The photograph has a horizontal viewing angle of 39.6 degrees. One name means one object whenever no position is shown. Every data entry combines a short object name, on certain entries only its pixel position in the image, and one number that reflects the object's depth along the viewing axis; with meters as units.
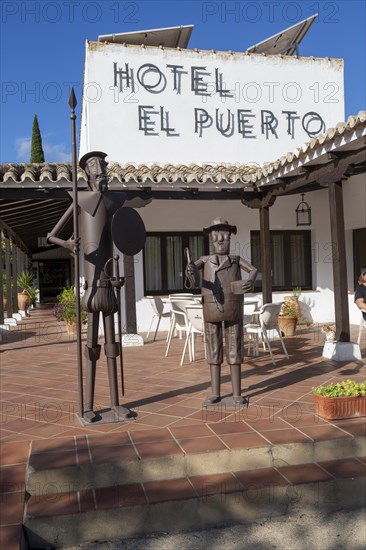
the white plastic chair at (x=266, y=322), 6.66
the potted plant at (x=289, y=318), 9.36
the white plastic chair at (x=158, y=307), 8.78
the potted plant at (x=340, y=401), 4.17
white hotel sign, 11.05
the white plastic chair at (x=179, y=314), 7.35
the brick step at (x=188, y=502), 3.03
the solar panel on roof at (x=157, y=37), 11.34
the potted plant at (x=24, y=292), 16.08
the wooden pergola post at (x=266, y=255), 9.44
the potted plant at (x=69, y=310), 10.16
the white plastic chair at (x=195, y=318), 6.38
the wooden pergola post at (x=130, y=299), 8.81
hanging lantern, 10.87
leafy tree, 28.05
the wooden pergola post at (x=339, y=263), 6.82
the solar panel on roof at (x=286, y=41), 12.15
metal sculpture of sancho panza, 4.54
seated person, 6.95
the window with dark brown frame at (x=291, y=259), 11.36
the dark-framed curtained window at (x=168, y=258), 10.78
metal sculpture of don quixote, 4.22
